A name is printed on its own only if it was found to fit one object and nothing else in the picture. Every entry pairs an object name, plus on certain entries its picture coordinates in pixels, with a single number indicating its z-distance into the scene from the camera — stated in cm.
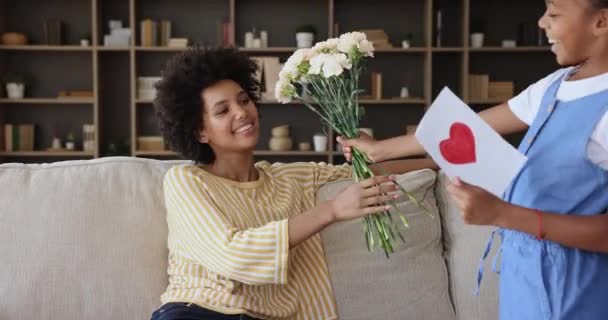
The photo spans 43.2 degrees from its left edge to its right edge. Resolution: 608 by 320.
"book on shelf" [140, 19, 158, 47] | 575
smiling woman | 183
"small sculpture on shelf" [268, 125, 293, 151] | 582
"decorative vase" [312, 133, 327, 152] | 579
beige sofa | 211
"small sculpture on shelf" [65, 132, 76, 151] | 589
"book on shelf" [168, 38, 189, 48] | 575
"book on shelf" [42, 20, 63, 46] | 584
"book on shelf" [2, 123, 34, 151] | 584
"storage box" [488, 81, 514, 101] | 579
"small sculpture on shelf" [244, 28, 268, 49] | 578
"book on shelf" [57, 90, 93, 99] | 585
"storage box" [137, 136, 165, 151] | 581
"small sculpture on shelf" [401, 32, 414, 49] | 573
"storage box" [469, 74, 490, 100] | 573
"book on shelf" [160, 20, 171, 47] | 582
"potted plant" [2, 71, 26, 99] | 579
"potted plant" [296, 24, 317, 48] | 573
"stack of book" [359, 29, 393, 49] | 571
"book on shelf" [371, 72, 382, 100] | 580
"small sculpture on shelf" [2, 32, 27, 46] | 578
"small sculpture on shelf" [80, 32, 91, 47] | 583
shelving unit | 601
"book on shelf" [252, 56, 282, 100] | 568
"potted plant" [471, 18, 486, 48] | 574
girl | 125
